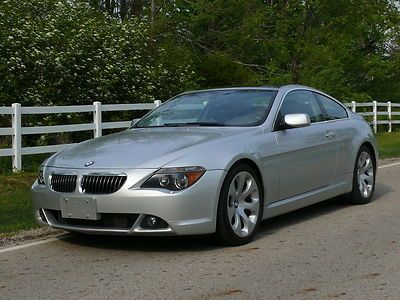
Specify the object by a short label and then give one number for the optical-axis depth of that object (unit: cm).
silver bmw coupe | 560
